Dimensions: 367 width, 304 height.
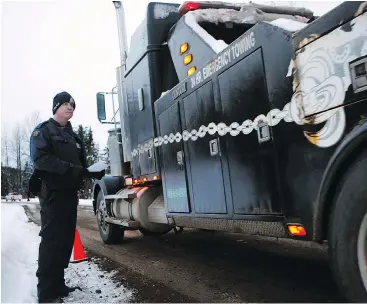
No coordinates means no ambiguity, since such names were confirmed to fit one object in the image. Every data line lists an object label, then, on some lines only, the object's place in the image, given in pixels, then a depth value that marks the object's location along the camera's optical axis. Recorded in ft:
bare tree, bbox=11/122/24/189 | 166.81
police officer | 11.28
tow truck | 6.79
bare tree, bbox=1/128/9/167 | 163.22
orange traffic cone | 17.51
